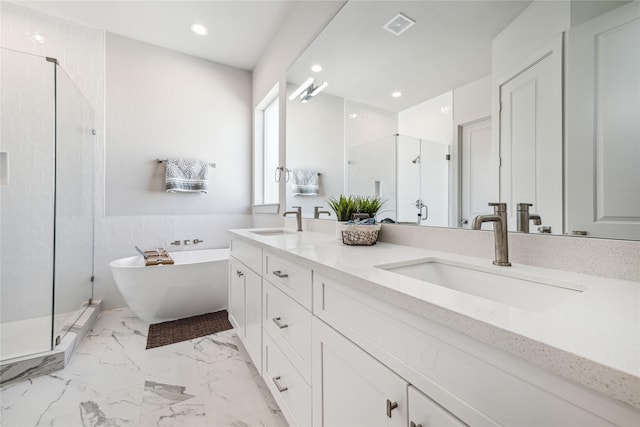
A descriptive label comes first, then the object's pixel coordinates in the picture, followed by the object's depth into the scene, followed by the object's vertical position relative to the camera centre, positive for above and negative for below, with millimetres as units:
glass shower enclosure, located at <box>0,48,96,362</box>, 1947 +145
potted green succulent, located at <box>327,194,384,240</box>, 1432 +37
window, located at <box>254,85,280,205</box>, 2994 +735
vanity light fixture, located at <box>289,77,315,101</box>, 2021 +986
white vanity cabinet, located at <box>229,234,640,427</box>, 361 -298
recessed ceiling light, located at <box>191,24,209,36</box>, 2486 +1723
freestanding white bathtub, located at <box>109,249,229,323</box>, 2102 -613
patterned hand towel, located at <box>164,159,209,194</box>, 2738 +384
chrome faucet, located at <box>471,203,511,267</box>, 794 -67
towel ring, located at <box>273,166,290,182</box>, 2326 +368
